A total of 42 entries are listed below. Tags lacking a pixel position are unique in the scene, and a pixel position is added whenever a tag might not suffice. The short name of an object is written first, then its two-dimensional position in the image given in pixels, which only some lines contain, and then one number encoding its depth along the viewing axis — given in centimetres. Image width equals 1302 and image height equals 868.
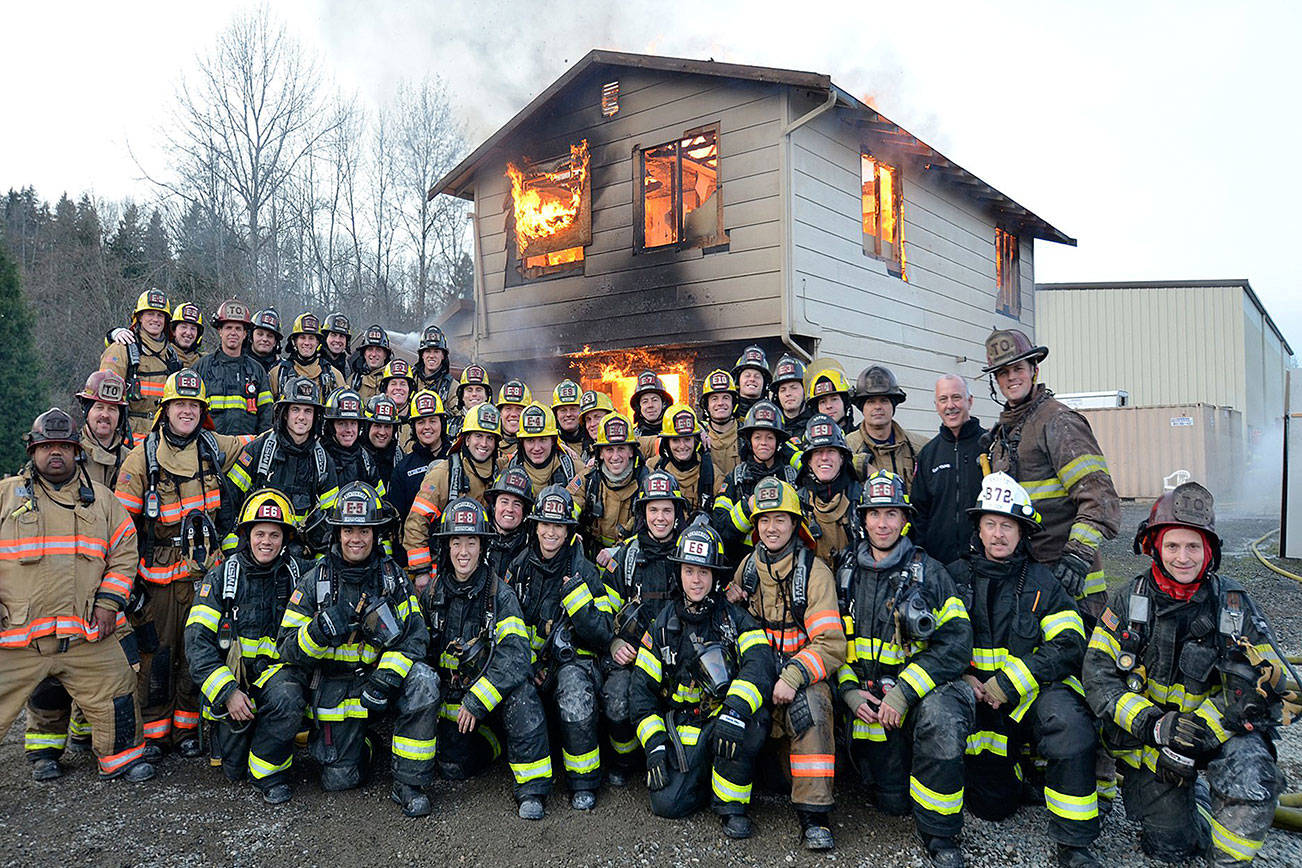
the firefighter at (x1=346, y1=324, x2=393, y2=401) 834
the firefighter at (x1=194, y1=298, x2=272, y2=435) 675
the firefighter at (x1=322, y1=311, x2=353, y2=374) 813
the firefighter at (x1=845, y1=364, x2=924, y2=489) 556
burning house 909
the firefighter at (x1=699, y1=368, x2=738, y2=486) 640
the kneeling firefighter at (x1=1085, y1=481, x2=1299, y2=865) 347
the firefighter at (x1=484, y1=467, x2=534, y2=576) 512
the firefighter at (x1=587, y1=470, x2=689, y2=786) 494
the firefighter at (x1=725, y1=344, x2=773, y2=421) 671
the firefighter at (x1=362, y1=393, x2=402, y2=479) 653
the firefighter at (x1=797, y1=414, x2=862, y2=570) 513
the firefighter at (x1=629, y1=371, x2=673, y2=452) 677
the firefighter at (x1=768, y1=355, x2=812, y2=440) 613
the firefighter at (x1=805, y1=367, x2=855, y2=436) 627
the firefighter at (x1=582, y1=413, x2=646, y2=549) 590
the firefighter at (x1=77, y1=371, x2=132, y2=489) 546
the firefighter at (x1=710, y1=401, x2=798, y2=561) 546
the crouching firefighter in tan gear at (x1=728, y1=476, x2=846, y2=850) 405
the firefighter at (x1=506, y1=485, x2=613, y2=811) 457
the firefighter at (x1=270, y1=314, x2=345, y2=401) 783
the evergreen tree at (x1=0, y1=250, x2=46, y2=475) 1466
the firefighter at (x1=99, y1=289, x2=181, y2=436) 662
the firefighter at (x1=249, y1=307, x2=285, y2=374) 732
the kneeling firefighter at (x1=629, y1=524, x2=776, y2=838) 414
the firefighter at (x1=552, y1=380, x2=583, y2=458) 711
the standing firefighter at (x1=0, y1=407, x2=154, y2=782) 461
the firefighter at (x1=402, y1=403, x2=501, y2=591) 579
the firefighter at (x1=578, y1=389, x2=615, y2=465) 679
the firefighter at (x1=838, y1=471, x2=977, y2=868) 385
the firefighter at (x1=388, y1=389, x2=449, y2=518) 662
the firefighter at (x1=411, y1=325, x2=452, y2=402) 827
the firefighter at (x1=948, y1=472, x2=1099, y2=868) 390
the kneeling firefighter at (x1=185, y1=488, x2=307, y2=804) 453
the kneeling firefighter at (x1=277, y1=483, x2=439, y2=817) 448
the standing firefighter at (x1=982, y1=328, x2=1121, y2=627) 433
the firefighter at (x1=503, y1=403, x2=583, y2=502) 609
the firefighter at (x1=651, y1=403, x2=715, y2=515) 599
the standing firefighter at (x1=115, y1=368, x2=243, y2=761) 525
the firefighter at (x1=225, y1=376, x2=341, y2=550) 576
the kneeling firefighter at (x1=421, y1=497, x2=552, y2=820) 446
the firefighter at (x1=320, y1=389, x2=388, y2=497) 620
